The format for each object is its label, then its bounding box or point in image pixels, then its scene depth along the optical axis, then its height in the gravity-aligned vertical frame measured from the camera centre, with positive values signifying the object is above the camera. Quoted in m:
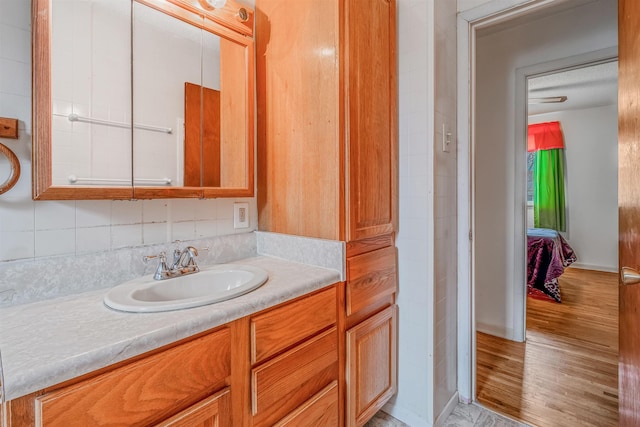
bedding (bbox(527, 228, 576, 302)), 3.34 -0.61
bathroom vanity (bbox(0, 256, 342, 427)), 0.59 -0.35
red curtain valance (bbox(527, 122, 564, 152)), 4.78 +1.14
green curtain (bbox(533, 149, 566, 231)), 4.81 +0.31
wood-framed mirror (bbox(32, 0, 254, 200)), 0.94 +0.41
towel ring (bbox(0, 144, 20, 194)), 0.87 +0.12
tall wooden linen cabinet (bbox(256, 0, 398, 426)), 1.24 +0.26
